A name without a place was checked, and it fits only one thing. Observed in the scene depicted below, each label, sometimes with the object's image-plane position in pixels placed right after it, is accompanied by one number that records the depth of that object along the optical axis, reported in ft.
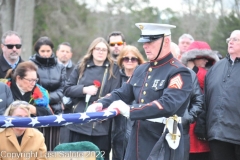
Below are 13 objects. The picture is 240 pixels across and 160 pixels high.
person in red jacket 30.76
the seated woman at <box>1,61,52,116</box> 29.13
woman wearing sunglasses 31.87
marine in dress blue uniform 20.54
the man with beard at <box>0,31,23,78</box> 32.00
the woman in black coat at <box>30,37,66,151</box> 34.64
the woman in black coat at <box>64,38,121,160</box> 31.26
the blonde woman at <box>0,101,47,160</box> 24.18
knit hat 25.03
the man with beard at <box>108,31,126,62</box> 37.49
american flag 20.56
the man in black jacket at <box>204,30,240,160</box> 27.48
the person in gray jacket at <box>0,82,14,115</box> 27.19
